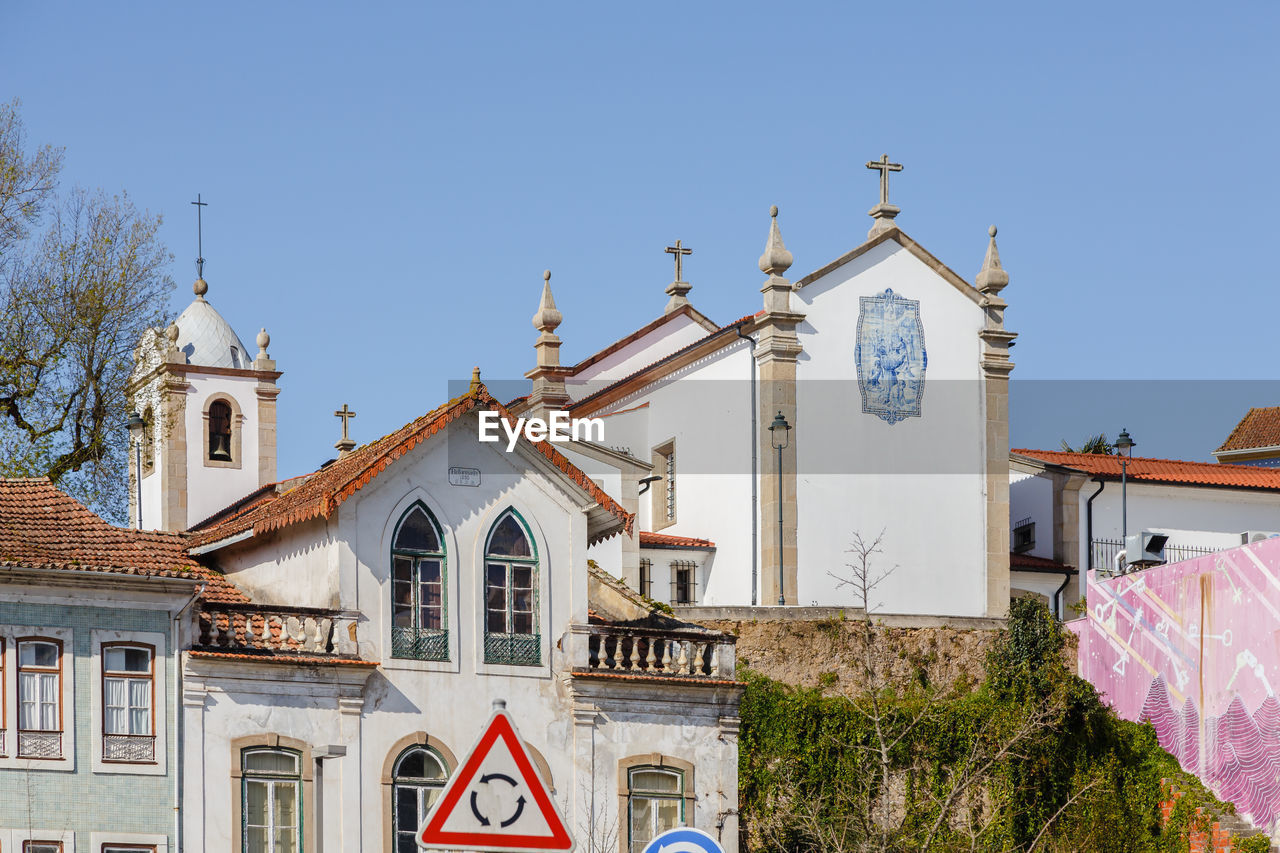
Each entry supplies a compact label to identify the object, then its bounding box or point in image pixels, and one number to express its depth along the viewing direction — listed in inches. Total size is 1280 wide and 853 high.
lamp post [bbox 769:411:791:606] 1717.5
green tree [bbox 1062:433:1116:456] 2652.6
